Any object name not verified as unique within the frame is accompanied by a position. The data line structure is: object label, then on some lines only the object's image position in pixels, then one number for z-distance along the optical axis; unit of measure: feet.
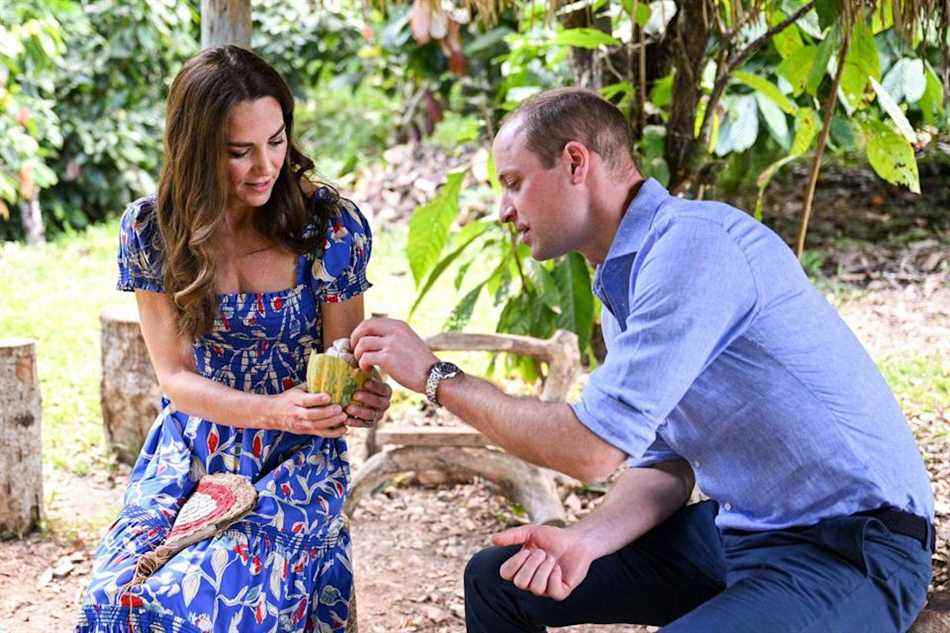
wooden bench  12.82
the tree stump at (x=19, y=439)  12.64
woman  7.98
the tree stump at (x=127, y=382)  14.73
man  6.40
